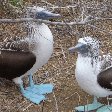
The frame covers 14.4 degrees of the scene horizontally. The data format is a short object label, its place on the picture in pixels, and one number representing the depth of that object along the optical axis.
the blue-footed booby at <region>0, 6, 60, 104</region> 4.29
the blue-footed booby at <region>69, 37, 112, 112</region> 3.99
